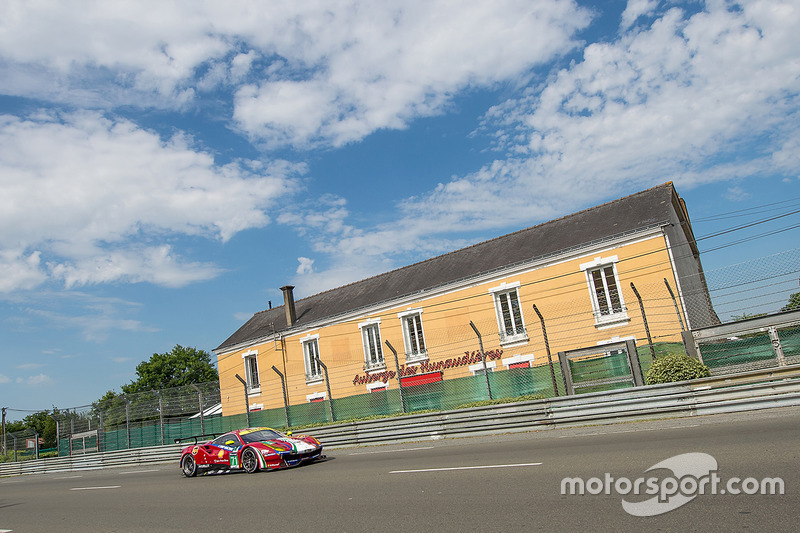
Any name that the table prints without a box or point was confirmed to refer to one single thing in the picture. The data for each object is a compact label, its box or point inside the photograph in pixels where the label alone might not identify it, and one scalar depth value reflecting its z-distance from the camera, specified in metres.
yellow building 23.28
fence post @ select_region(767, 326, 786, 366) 16.88
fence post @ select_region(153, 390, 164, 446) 25.69
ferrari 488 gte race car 13.98
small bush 14.68
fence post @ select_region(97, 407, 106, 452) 28.84
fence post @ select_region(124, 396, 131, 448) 27.10
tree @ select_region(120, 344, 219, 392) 72.81
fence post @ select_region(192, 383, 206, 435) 24.52
